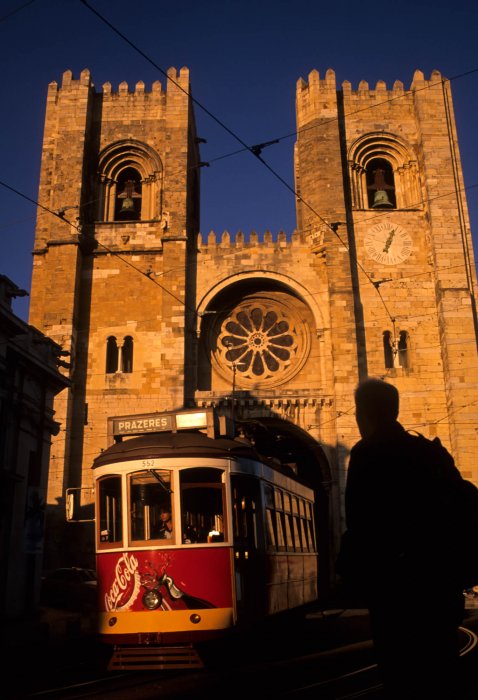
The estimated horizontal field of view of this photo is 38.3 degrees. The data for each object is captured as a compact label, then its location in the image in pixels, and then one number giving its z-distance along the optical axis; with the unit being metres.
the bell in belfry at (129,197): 24.50
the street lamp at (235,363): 22.96
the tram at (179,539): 6.88
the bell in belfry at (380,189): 23.45
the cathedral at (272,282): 20.94
